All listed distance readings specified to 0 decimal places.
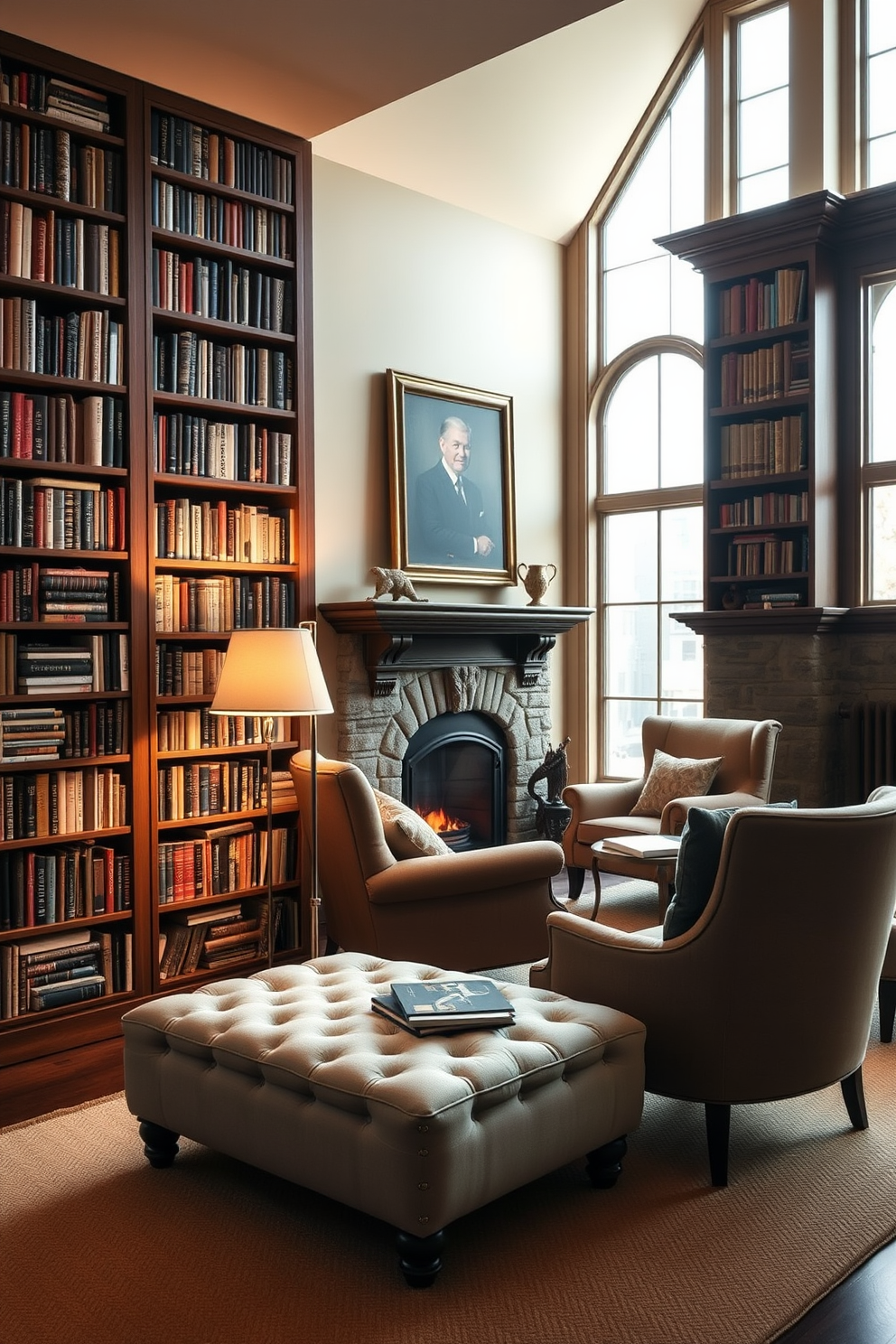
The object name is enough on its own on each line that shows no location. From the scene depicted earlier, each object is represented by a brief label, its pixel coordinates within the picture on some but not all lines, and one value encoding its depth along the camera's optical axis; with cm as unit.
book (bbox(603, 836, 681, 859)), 479
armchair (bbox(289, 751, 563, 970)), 420
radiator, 599
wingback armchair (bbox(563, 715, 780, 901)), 574
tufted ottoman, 244
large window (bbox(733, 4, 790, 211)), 639
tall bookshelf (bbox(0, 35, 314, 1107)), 411
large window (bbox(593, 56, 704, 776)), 693
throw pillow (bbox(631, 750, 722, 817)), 581
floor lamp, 409
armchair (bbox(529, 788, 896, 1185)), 282
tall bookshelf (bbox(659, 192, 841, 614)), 609
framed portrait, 605
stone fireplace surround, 566
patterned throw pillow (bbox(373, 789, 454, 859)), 435
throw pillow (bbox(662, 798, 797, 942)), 296
